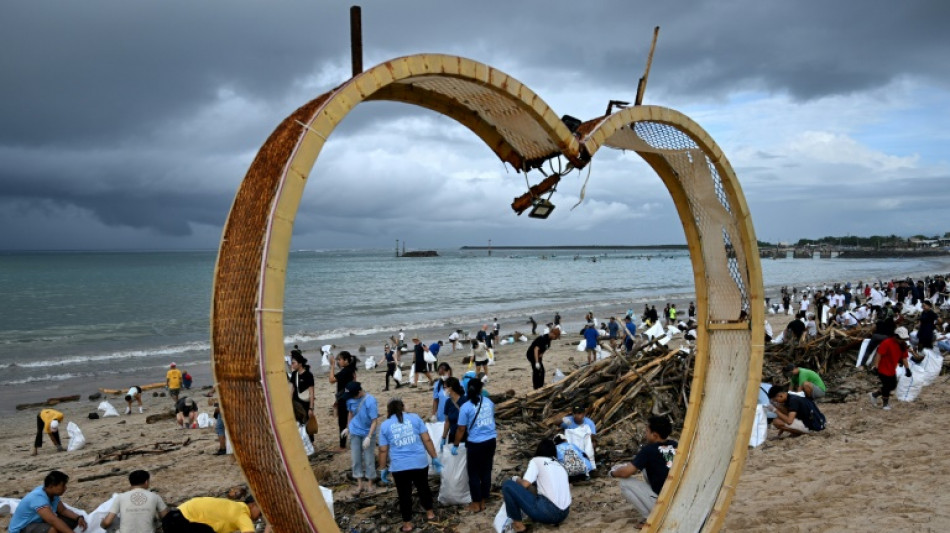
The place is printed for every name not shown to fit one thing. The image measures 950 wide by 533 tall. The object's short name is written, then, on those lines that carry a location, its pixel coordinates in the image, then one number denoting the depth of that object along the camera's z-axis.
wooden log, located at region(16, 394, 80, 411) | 19.33
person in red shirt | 10.17
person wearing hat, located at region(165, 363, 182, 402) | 17.91
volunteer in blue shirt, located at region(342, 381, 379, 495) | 7.85
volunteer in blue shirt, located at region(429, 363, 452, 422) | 8.83
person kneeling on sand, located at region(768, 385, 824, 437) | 8.81
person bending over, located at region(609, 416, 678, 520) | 5.75
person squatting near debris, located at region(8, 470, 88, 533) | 6.12
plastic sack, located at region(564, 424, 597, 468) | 8.27
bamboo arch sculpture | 2.79
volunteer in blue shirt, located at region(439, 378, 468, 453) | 7.53
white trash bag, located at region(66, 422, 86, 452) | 12.72
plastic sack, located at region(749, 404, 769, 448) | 8.66
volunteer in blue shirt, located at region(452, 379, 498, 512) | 6.84
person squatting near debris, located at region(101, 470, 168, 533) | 5.79
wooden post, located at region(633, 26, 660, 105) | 4.54
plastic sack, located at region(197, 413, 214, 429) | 13.80
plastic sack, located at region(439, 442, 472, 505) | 7.21
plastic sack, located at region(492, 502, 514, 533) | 6.38
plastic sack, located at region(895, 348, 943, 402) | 10.70
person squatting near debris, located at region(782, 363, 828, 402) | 10.71
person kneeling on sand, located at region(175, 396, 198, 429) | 14.07
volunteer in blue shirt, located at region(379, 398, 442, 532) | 6.63
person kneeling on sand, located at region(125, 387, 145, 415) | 17.16
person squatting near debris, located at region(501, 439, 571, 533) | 6.40
